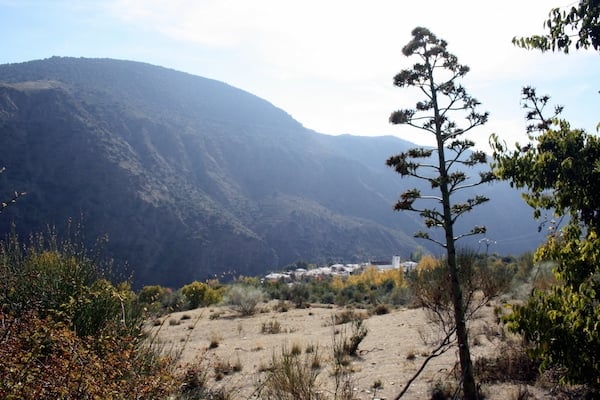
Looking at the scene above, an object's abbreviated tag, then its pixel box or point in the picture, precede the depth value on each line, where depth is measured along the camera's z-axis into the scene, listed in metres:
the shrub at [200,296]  28.78
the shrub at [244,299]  22.83
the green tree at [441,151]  6.16
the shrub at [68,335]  3.08
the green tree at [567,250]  3.80
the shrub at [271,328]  16.73
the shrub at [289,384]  5.34
